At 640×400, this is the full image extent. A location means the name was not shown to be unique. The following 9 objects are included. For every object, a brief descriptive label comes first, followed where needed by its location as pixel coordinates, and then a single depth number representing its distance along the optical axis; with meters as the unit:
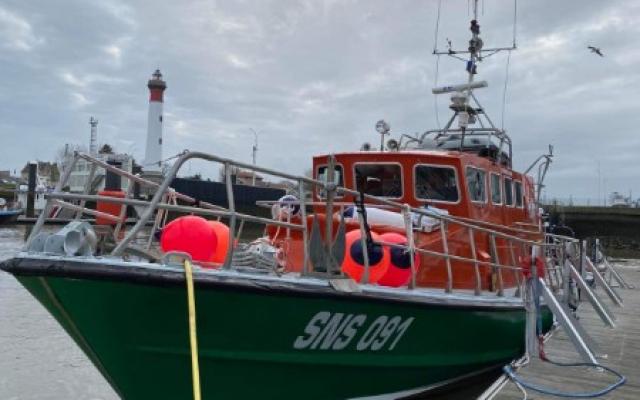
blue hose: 5.10
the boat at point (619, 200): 52.61
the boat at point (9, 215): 35.19
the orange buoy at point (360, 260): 5.17
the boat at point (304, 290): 3.86
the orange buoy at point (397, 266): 5.34
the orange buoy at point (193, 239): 4.59
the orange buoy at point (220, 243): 4.66
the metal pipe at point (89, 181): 4.51
